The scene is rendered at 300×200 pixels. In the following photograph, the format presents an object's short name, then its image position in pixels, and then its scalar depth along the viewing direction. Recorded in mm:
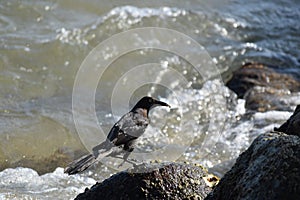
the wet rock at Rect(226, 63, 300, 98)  21578
